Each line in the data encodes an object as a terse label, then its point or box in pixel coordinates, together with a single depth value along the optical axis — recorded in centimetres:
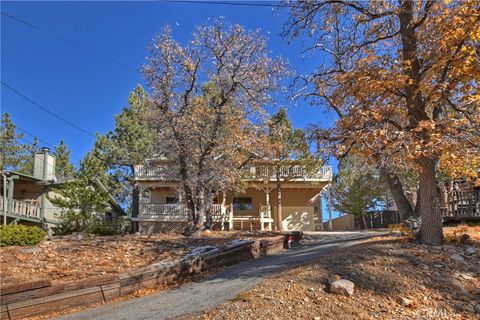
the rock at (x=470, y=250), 820
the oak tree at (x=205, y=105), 1488
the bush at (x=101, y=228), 1700
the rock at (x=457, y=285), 654
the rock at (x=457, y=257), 770
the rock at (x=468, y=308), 595
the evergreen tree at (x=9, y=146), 3209
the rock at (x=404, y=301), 591
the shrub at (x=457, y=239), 888
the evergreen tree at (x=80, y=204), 1708
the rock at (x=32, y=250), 1006
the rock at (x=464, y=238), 900
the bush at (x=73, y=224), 1694
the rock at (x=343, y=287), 607
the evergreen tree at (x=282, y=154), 1844
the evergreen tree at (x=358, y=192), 3395
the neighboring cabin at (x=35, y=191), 2125
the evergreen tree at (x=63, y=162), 3756
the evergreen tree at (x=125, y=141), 3106
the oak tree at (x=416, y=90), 783
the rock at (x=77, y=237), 1288
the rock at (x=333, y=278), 649
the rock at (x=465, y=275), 700
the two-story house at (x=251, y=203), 2589
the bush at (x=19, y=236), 1119
